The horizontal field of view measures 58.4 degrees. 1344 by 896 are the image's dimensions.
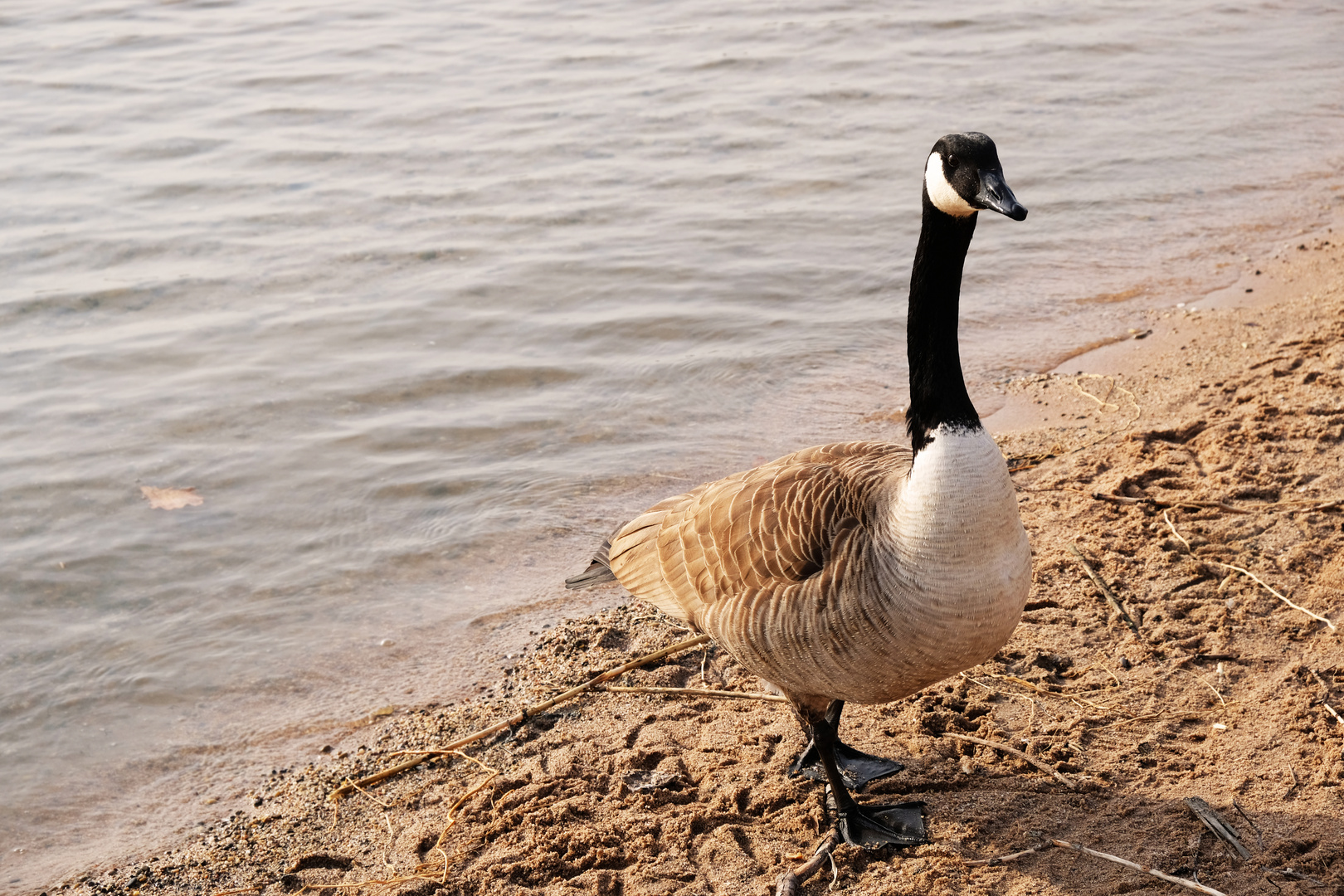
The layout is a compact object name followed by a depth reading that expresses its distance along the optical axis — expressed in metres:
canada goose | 3.70
